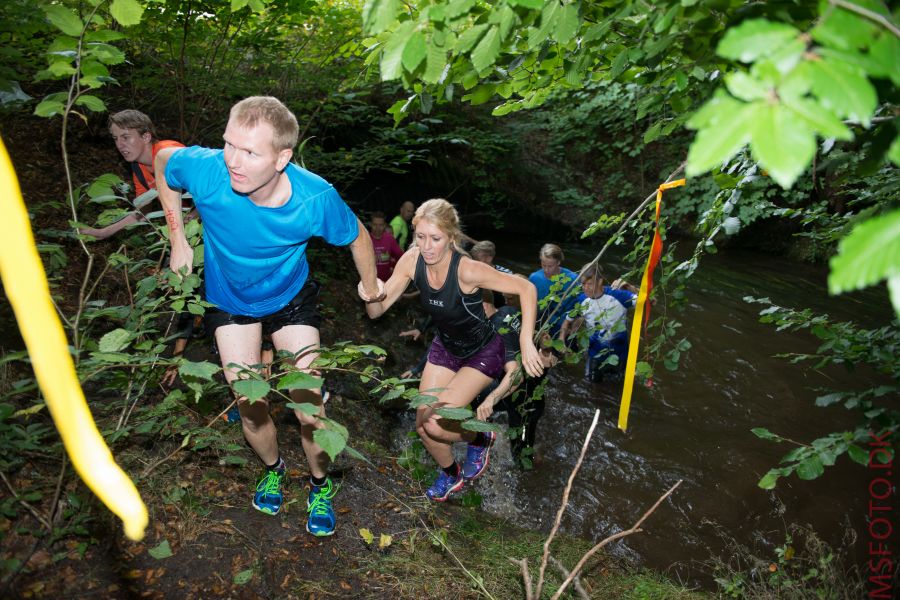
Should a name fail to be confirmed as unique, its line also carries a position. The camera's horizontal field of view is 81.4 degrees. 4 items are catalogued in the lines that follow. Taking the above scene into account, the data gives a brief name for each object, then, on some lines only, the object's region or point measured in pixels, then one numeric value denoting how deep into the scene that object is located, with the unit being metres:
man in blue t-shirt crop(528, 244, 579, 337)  6.09
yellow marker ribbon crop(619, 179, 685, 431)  3.11
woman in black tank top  3.71
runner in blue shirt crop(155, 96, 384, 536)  2.51
